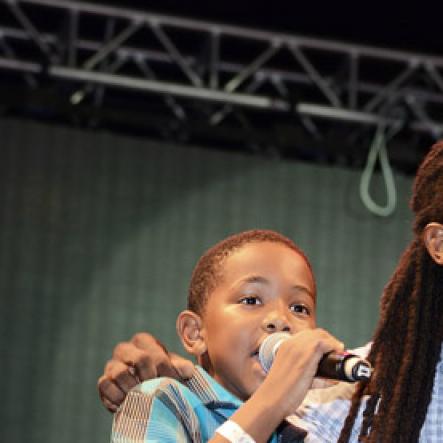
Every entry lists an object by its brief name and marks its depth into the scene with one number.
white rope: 9.64
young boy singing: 2.59
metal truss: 8.68
